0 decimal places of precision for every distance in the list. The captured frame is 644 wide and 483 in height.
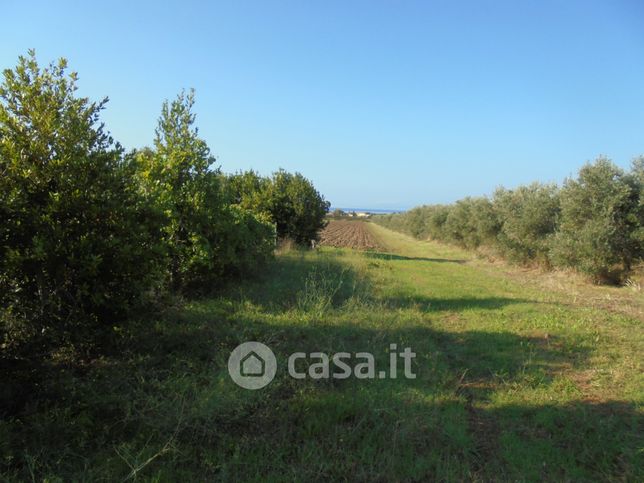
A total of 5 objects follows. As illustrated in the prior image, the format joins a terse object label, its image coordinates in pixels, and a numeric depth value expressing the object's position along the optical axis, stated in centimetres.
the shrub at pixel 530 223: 1673
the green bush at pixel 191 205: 679
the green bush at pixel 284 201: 1744
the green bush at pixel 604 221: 1226
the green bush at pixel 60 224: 345
